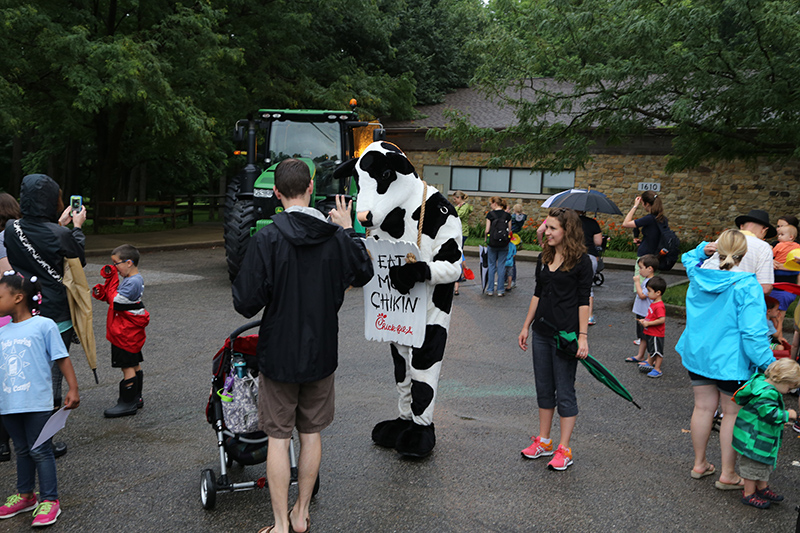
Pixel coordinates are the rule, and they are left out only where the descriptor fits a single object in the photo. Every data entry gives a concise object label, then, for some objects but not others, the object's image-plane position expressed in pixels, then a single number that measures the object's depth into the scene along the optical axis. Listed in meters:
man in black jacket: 3.40
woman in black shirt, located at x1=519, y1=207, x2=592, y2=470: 4.54
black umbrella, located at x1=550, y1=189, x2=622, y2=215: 9.73
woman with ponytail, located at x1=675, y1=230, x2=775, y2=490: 4.17
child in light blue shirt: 3.63
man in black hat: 4.91
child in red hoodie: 5.26
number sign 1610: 19.83
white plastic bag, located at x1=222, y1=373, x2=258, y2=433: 3.83
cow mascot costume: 4.63
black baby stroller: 3.83
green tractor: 12.49
